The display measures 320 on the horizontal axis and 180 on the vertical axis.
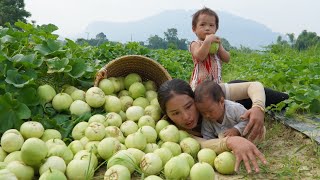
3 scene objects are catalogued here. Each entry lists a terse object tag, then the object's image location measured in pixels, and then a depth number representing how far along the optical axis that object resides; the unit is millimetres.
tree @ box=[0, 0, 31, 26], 26625
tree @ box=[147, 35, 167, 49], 44062
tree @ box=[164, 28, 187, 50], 45588
